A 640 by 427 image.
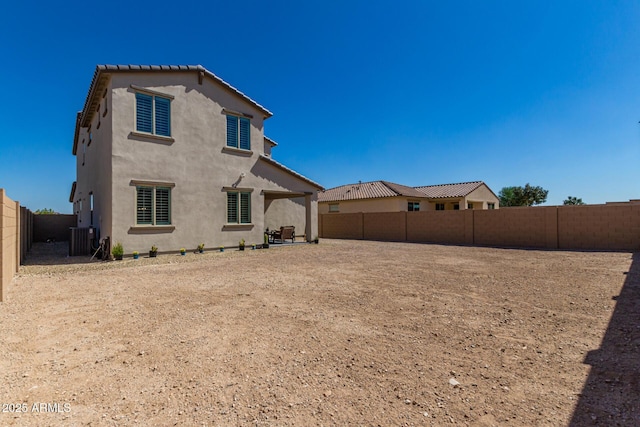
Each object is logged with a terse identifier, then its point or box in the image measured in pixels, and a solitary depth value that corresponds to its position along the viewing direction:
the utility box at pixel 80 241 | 13.00
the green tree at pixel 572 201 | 50.78
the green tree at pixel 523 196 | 50.56
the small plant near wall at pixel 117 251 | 11.38
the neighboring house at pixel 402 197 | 28.44
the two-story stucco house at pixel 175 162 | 11.87
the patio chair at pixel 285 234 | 18.04
